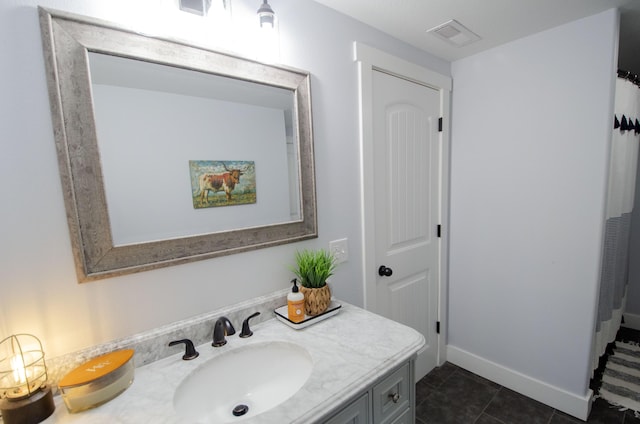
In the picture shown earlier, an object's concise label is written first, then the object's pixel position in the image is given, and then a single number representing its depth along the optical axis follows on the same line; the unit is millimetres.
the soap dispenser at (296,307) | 1113
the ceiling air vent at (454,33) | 1502
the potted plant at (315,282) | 1165
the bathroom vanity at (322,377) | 713
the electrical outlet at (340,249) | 1429
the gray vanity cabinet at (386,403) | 813
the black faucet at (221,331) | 1000
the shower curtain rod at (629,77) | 1666
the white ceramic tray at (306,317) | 1105
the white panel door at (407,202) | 1634
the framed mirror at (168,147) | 799
